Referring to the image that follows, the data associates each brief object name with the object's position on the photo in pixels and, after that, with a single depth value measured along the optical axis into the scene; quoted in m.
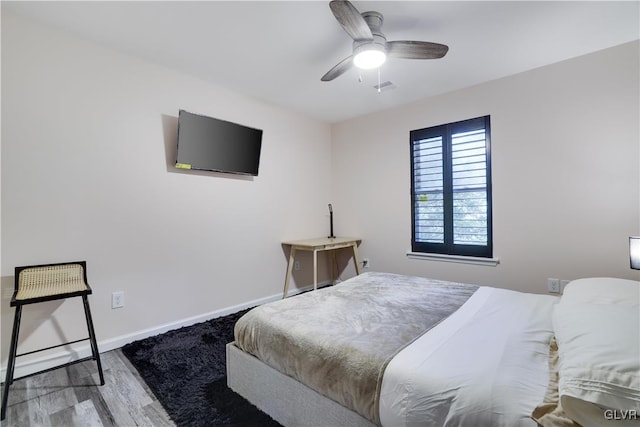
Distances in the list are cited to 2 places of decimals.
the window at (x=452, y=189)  2.96
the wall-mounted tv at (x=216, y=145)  2.59
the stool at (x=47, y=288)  1.59
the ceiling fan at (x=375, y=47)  1.79
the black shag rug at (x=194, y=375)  1.47
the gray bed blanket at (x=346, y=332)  1.11
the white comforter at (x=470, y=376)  0.82
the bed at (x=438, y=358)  0.78
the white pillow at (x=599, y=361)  0.69
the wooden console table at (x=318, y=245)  3.22
